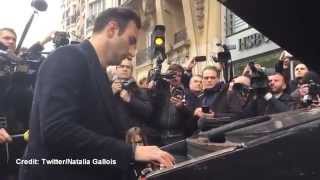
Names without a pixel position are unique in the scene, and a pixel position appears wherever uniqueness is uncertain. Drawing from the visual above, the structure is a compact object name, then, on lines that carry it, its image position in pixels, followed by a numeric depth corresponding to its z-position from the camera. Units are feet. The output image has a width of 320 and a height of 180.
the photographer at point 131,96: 10.98
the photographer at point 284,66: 15.46
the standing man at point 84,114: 5.40
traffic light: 12.90
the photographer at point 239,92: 13.39
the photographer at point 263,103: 11.92
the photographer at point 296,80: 13.68
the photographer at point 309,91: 10.76
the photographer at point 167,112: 12.04
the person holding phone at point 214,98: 13.44
